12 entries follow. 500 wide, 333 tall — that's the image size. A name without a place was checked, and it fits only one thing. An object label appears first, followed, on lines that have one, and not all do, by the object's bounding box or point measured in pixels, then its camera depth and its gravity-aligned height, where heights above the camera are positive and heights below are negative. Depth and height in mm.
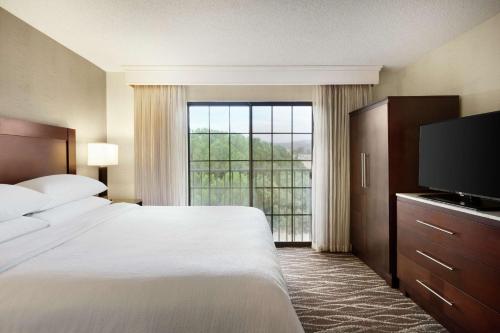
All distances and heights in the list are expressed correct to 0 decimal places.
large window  3904 +187
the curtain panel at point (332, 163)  3682 +38
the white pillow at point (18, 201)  1708 -226
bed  1050 -492
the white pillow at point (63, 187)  2160 -170
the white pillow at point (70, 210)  2028 -352
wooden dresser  1651 -687
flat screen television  1804 +44
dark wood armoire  2680 +82
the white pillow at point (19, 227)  1605 -378
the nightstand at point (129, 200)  3402 -422
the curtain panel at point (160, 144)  3670 +300
